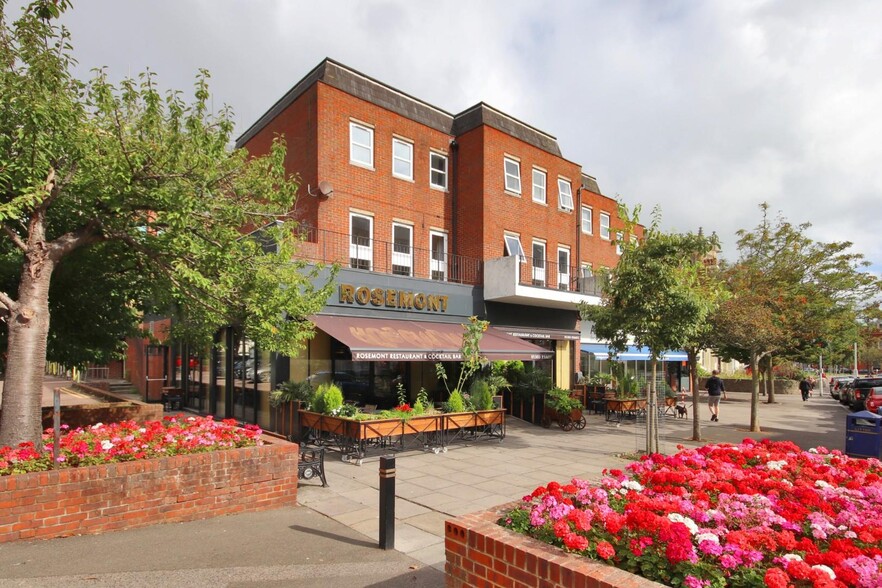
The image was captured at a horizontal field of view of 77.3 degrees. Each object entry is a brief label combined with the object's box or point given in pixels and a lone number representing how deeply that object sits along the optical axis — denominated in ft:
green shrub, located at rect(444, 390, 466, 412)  40.75
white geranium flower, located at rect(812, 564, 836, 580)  8.88
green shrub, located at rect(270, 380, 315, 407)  40.65
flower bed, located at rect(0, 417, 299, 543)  18.63
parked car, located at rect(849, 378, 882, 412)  75.72
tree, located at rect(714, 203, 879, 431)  46.98
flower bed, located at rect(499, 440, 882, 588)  9.54
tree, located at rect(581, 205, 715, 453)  34.76
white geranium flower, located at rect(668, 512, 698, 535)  10.87
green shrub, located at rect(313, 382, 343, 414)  37.04
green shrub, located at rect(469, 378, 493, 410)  42.88
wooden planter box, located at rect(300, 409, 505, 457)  34.73
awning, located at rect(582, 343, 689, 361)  79.77
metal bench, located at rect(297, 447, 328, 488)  27.48
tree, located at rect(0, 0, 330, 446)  20.88
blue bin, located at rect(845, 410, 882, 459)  33.81
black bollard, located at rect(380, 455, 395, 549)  19.16
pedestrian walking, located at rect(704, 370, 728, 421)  61.31
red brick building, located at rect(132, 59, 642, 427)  48.14
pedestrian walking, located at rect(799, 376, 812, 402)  97.42
